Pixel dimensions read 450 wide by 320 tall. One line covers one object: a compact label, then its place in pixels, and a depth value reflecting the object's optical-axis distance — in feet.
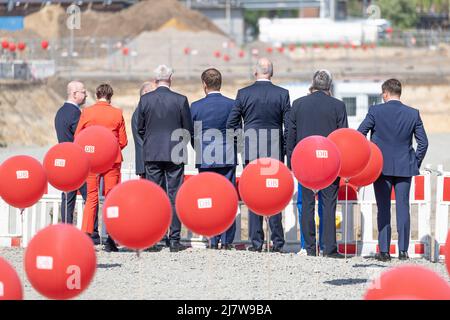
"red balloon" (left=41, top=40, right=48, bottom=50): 168.14
